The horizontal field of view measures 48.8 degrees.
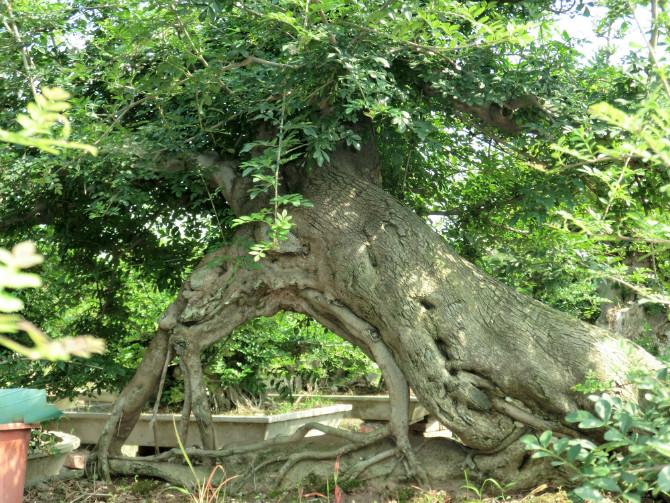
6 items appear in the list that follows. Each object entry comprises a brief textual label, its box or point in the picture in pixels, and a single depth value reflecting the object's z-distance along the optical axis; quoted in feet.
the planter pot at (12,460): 16.88
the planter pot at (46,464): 22.29
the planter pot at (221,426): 28.04
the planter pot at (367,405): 36.83
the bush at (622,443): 8.57
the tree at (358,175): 16.98
